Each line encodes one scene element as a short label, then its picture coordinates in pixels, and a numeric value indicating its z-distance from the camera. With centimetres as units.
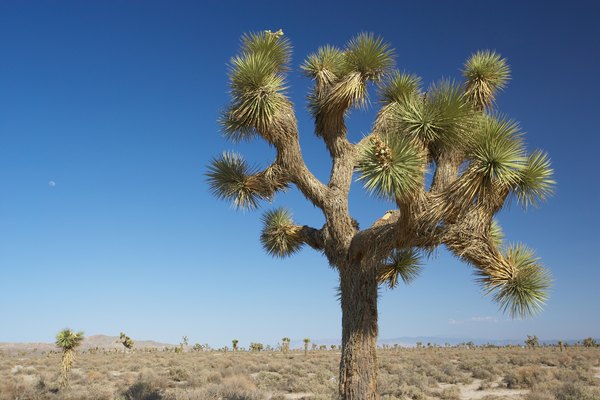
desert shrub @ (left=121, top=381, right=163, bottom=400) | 1485
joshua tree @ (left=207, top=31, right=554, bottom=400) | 685
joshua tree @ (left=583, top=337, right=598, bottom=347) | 4674
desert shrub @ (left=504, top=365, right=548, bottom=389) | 1720
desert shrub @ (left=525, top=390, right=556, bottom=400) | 1338
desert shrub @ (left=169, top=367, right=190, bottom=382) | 2059
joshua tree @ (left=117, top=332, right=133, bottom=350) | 4281
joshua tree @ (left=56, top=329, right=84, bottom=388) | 1769
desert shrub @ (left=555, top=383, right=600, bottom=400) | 1337
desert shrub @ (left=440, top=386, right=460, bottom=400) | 1503
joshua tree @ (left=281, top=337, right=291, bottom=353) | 4100
